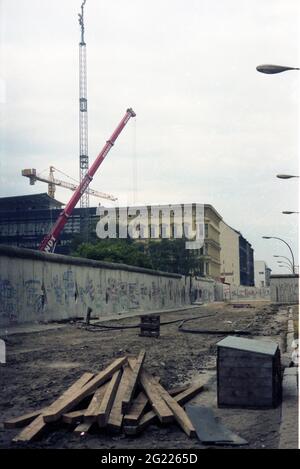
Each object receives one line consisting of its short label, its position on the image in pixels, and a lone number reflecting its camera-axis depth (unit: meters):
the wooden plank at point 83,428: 5.47
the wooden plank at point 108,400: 5.53
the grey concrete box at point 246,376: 6.63
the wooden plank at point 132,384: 5.92
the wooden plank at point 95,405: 5.61
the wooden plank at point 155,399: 5.82
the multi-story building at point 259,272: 169.38
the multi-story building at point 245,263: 147.62
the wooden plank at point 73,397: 5.62
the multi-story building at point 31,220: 90.25
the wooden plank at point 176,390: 7.25
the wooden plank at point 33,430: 5.31
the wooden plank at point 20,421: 5.86
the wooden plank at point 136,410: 5.61
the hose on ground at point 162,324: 15.73
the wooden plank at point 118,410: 5.52
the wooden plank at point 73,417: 5.64
